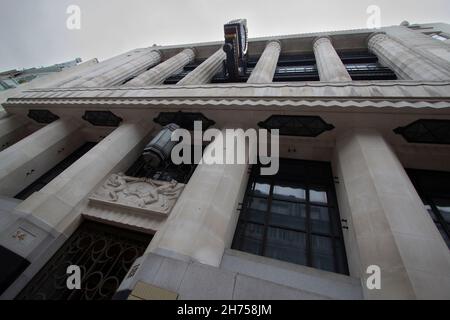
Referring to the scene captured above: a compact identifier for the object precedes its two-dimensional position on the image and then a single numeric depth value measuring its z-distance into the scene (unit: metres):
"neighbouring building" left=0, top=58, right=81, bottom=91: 16.44
